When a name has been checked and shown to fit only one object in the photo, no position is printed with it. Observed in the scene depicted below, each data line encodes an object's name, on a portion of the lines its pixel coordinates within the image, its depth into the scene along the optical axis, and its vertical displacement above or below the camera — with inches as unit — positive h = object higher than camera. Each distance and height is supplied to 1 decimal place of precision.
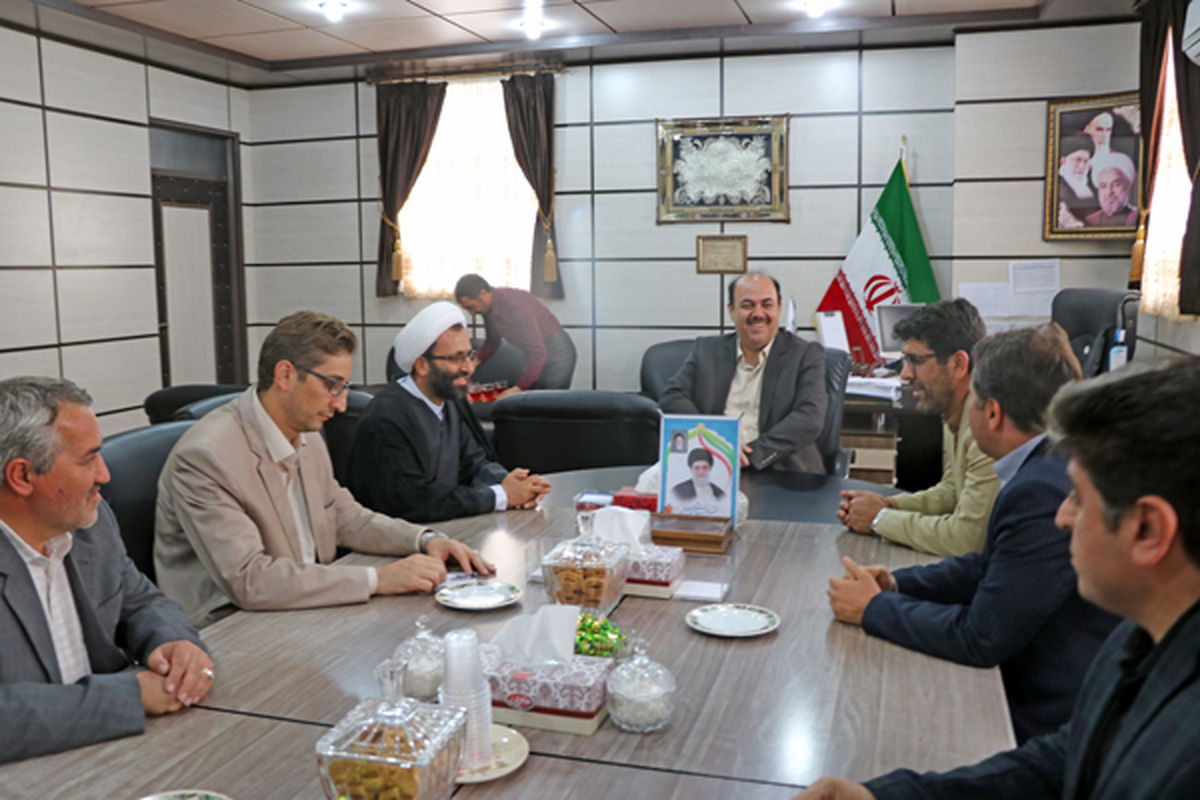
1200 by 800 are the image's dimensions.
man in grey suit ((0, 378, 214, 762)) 58.9 -23.7
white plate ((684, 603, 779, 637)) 76.1 -26.7
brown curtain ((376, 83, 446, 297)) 279.3 +41.9
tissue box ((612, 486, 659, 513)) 108.9 -24.1
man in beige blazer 85.4 -22.0
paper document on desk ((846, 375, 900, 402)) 193.0 -21.0
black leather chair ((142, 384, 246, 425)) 172.4 -20.3
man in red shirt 241.1 -9.5
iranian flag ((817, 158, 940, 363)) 249.1 +2.9
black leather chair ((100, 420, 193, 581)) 97.8 -20.3
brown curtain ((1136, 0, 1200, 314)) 170.2 +36.8
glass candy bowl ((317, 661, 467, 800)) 48.2 -23.1
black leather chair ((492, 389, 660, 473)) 138.6 -21.0
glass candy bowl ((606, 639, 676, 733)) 59.5 -24.9
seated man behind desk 150.3 -16.5
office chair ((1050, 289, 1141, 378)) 170.7 -7.0
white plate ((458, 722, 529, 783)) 54.4 -27.1
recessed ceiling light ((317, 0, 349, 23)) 215.5 +60.3
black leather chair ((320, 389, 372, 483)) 156.5 -24.4
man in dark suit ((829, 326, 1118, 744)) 69.1 -21.9
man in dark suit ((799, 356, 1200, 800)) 37.9 -11.1
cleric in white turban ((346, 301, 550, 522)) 117.7 -20.2
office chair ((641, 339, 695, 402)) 254.4 -21.0
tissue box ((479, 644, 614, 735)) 60.2 -25.4
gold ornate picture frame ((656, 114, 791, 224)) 258.2 +29.8
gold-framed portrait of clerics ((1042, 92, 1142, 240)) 224.4 +26.5
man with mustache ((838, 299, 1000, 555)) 93.3 -15.8
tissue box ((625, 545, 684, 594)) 86.4 -25.0
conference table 54.8 -27.2
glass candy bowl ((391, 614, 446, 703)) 63.7 -24.7
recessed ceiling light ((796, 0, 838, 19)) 218.4 +61.5
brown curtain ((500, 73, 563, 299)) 270.1 +39.4
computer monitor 218.1 -8.4
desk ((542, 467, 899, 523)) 117.0 -26.8
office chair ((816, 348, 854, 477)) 160.2 -24.6
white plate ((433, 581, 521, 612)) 82.7 -26.9
